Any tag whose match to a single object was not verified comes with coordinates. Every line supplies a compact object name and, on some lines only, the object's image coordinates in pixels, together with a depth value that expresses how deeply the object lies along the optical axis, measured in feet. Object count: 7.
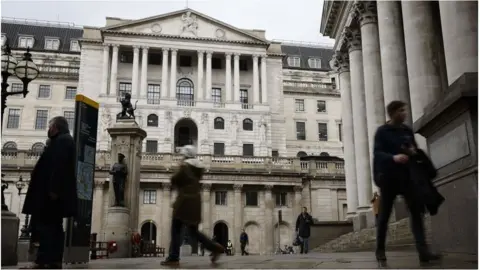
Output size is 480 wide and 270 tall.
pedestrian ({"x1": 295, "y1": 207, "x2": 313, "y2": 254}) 71.61
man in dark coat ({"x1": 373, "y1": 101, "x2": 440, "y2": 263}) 20.17
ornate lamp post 40.29
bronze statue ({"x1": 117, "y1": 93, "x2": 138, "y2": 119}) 64.41
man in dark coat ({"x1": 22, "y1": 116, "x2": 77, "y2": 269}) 21.17
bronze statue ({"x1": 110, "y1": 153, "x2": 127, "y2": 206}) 58.75
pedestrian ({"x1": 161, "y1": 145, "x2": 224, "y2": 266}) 25.26
